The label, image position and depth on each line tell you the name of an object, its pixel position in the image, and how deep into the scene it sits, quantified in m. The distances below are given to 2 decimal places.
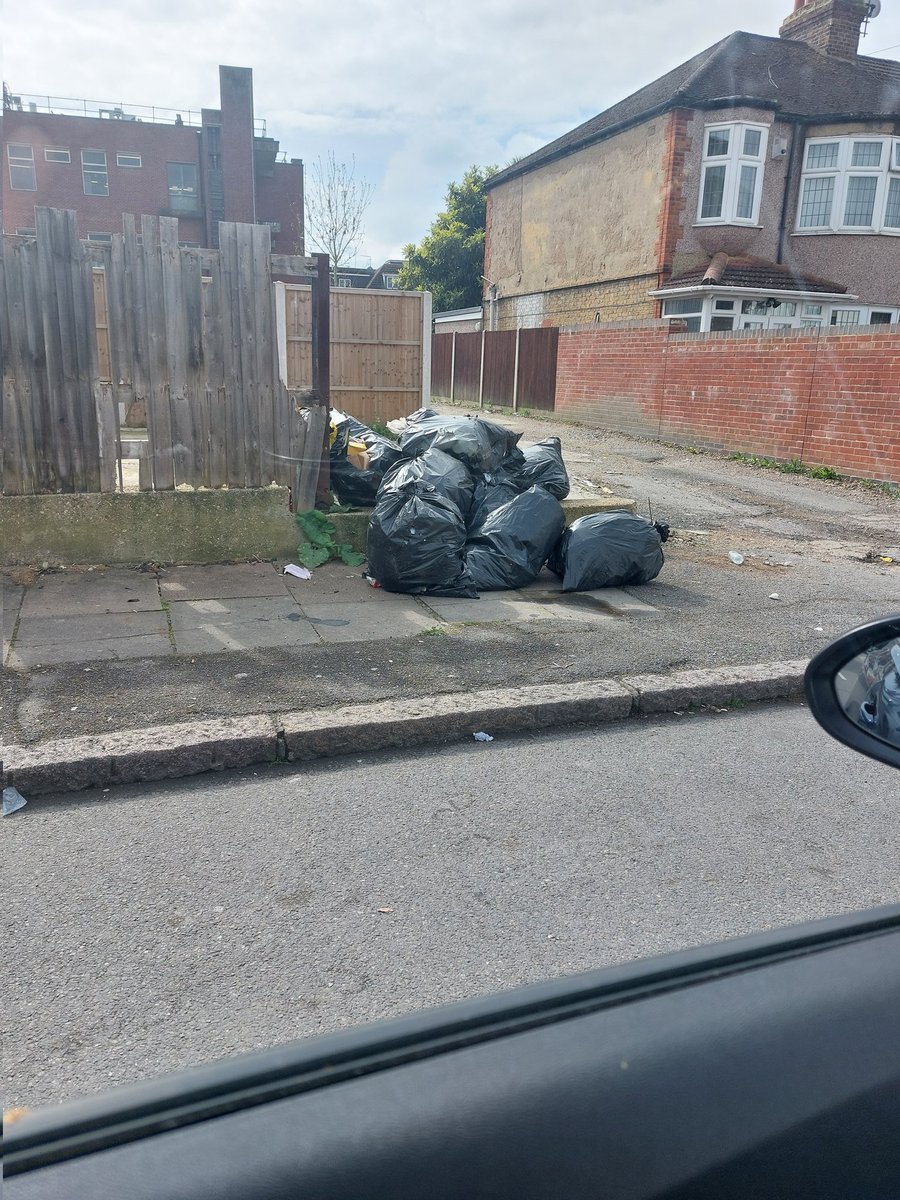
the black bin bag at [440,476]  6.64
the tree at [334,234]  32.62
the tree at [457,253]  37.69
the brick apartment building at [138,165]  44.81
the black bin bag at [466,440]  7.16
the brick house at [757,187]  21.94
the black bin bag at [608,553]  6.55
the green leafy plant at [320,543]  6.93
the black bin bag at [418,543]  6.25
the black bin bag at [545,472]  7.57
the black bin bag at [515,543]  6.55
